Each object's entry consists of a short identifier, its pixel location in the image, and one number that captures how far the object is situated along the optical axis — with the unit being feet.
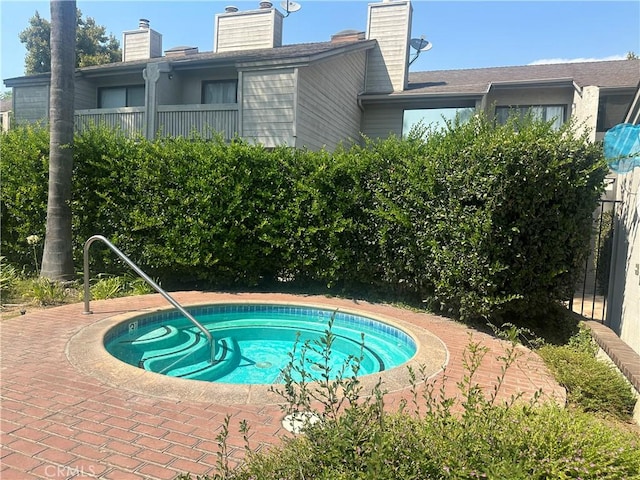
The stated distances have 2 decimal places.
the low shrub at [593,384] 13.94
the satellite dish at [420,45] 57.93
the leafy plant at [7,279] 25.39
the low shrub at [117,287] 26.05
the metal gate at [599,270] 24.03
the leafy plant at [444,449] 7.16
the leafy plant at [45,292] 23.91
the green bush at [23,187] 29.89
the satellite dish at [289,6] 59.16
